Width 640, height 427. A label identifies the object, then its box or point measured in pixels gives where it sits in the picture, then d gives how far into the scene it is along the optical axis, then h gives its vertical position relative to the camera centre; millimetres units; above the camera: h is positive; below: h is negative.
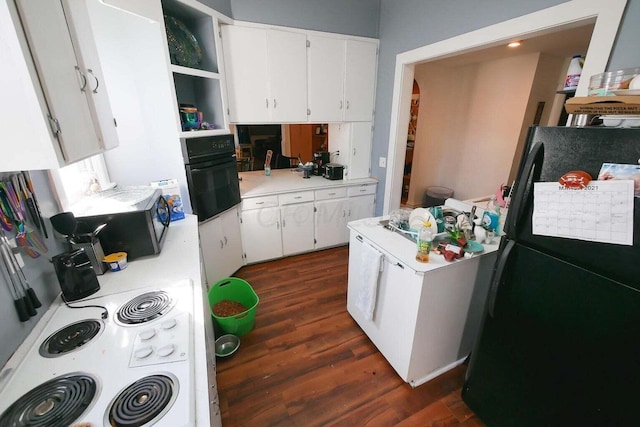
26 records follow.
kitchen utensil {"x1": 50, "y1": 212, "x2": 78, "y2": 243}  1167 -432
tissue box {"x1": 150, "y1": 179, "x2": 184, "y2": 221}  1906 -485
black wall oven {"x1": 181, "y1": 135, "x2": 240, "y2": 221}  2072 -388
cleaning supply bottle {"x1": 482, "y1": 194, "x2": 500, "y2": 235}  1654 -563
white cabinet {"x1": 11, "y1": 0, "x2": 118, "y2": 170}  754 +169
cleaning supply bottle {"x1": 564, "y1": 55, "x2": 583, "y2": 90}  1480 +314
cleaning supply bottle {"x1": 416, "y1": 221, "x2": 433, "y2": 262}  1399 -604
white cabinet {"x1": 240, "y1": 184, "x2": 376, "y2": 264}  2771 -1005
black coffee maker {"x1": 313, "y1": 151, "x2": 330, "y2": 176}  3365 -421
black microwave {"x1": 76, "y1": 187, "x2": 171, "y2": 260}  1349 -498
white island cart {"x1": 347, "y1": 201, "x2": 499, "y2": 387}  1418 -994
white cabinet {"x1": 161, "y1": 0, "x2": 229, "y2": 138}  1934 +505
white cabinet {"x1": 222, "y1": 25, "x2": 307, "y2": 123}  2373 +504
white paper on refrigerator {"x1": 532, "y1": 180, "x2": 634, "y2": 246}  823 -271
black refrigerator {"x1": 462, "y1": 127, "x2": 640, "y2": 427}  854 -673
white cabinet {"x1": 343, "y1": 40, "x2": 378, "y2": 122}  2803 +524
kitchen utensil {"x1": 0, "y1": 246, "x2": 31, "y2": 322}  908 -588
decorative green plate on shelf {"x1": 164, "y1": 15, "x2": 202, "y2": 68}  1902 +615
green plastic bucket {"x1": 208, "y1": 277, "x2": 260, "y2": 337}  1843 -1311
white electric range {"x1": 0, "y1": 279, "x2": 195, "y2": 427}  682 -726
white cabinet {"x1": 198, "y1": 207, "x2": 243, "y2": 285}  2301 -1079
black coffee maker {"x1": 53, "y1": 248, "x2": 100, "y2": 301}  1091 -617
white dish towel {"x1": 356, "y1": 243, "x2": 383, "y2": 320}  1628 -952
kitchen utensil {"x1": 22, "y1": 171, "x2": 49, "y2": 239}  1073 -307
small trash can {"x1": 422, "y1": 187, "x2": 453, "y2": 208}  4398 -1097
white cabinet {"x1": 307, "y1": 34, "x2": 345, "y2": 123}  2660 +512
